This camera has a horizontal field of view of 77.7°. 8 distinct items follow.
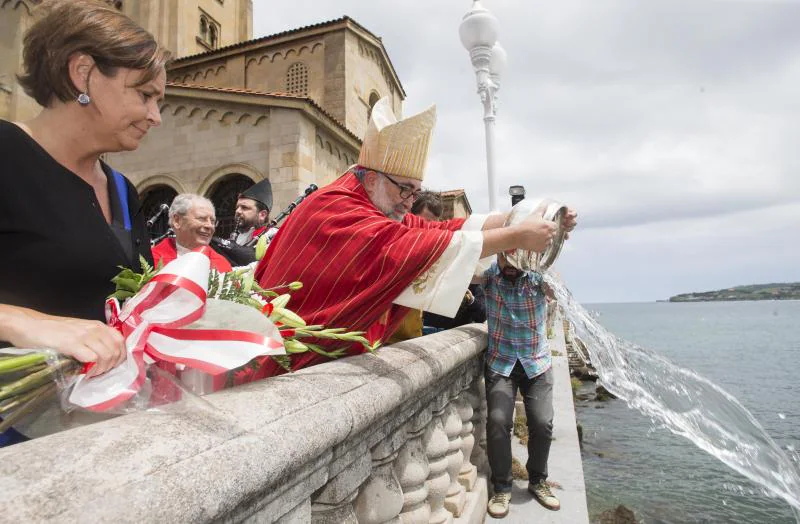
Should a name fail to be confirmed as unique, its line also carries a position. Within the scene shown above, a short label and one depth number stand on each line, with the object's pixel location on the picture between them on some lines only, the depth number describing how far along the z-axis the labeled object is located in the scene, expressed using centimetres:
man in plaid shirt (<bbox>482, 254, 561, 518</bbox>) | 345
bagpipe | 494
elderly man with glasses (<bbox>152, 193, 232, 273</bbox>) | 416
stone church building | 1174
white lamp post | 700
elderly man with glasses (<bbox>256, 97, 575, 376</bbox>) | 209
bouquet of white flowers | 106
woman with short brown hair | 138
